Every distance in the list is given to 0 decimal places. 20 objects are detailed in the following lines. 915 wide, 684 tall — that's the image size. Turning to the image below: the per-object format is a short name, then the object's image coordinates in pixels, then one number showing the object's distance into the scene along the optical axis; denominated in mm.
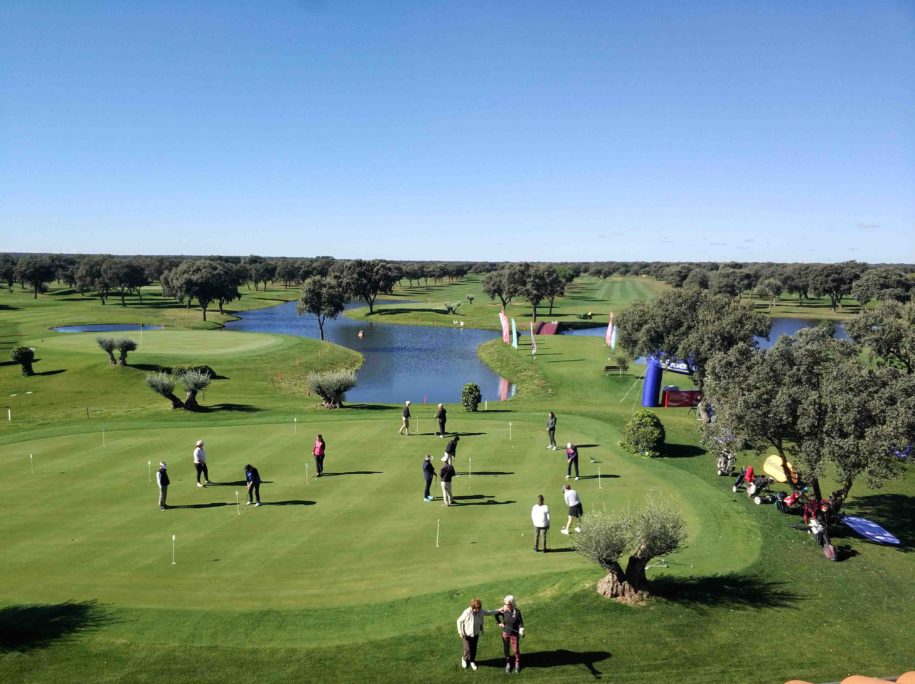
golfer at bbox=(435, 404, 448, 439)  30375
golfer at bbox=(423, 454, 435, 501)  22016
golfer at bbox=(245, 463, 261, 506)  21250
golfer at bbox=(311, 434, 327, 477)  24547
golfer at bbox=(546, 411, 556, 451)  28659
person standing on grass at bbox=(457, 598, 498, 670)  12516
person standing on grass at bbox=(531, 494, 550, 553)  17906
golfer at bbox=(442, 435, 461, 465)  23141
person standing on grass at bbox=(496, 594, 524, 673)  12617
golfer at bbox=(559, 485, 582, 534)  19734
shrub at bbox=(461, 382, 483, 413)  39281
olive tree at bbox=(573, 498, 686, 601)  14898
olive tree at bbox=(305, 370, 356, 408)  40375
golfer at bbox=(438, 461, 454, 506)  20891
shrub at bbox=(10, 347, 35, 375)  54519
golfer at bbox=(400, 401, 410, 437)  30719
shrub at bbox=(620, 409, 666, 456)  28984
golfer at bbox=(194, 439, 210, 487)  23391
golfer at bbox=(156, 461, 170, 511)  21016
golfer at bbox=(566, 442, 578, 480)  24312
